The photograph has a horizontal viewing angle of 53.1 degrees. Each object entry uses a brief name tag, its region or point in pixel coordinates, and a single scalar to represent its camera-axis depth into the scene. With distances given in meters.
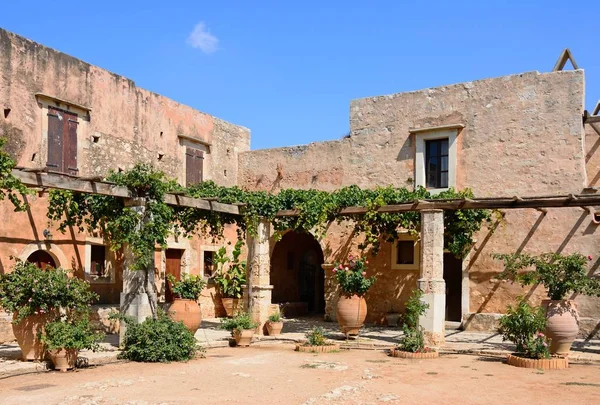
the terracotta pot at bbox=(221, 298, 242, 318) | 17.12
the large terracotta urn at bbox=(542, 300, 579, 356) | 10.18
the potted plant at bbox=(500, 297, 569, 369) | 9.49
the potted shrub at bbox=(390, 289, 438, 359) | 10.41
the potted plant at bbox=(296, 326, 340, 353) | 11.06
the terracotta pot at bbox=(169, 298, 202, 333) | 11.12
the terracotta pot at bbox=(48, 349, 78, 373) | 8.50
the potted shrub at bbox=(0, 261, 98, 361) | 8.66
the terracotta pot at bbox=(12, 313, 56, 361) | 8.78
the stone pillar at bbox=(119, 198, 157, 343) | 10.28
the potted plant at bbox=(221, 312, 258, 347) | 11.63
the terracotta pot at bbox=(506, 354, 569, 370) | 9.42
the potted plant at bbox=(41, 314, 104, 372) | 8.47
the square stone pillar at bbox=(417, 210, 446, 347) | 11.59
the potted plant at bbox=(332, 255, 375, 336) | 12.53
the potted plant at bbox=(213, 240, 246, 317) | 17.33
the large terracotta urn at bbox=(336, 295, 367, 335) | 12.52
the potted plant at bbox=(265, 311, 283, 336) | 13.16
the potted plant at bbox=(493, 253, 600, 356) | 10.20
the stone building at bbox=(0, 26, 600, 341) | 12.84
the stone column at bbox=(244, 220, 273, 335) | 13.41
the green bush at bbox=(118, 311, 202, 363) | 9.48
